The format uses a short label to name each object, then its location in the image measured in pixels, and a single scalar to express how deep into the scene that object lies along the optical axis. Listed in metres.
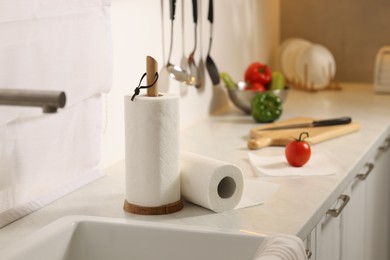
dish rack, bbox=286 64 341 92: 3.08
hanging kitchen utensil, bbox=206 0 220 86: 2.54
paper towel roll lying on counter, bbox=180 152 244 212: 1.54
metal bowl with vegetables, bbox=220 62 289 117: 2.60
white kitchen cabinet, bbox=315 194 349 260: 1.69
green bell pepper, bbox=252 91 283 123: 2.47
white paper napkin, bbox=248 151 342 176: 1.87
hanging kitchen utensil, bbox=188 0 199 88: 2.41
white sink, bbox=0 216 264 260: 1.39
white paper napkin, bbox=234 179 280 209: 1.62
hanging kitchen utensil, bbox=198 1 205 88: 2.52
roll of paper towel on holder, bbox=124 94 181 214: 1.50
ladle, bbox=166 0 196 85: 2.24
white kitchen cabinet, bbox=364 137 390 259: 2.31
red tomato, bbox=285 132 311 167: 1.91
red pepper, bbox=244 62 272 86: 2.67
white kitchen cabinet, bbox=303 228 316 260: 1.56
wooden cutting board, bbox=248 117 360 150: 2.17
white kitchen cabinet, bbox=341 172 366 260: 1.97
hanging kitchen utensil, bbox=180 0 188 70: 2.37
